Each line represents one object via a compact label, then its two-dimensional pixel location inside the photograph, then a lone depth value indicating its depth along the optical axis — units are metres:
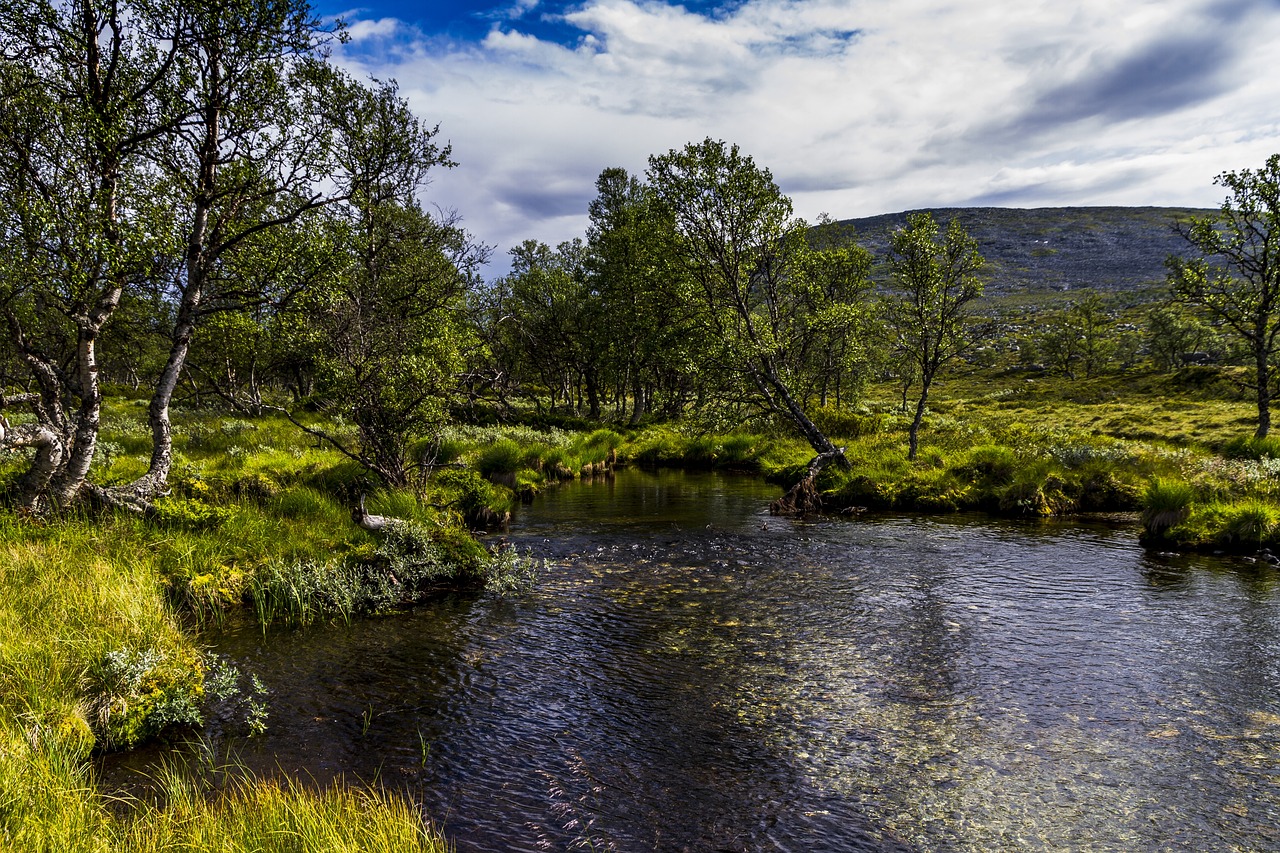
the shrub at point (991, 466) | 23.84
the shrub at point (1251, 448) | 23.84
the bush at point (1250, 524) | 15.95
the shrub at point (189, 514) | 13.48
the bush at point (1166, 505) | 17.42
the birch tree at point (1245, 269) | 26.58
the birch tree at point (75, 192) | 12.23
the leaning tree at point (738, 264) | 25.92
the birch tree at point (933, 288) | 25.59
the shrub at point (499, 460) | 28.45
